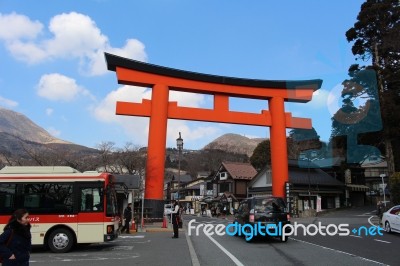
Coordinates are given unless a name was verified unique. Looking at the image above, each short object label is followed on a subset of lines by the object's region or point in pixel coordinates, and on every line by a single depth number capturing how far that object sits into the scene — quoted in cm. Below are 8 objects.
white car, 1826
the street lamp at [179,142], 3256
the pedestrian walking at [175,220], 1788
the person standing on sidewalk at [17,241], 564
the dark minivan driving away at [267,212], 1519
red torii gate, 2728
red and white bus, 1337
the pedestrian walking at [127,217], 2086
